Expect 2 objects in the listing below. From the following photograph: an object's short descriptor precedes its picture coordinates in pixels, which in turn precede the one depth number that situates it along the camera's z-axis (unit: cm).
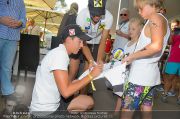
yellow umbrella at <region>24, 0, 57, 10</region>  721
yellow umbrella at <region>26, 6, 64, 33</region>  543
